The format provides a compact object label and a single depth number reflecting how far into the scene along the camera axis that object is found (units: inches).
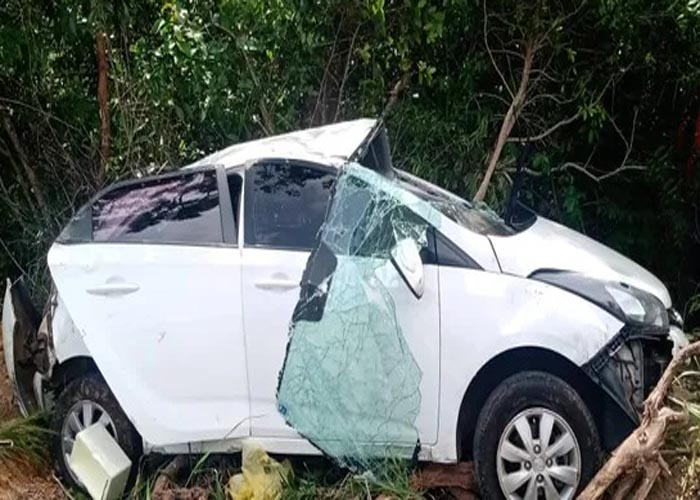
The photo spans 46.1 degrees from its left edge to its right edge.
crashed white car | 148.8
